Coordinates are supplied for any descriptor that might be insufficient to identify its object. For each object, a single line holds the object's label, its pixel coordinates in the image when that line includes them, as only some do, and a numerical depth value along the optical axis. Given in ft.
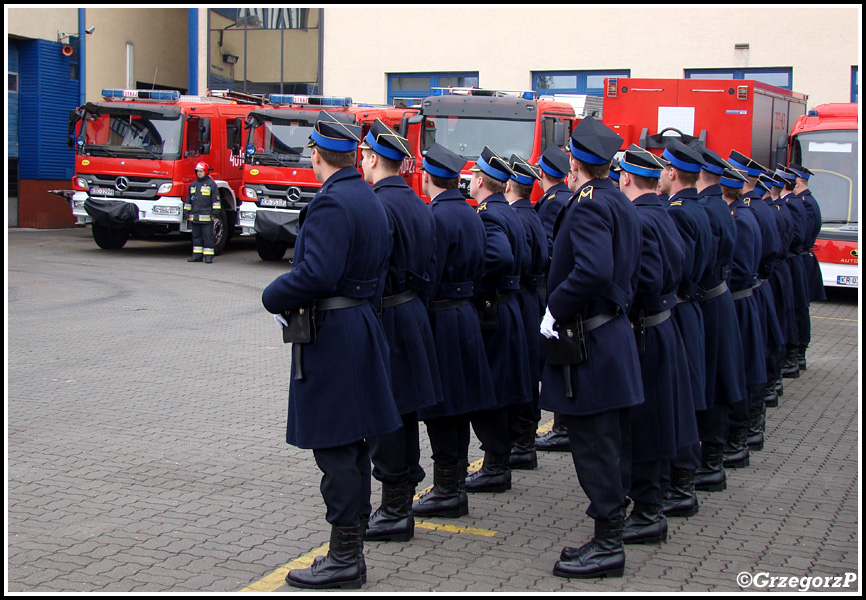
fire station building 81.71
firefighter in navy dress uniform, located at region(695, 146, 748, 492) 19.80
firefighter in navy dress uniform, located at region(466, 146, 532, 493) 19.07
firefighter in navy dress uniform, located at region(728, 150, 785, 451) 23.65
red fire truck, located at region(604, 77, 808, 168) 51.31
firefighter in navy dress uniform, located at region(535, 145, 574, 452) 23.08
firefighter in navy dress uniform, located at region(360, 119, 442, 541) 16.22
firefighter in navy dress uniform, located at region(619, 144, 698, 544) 16.21
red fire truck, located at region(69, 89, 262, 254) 62.90
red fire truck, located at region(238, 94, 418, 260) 59.72
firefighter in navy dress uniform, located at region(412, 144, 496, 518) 17.87
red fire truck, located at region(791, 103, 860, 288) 53.26
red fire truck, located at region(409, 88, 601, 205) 57.47
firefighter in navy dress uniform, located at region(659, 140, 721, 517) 18.07
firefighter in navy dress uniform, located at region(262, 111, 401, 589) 14.05
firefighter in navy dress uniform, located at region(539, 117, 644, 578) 14.93
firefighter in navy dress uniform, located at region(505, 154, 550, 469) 20.66
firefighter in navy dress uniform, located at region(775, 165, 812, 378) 31.73
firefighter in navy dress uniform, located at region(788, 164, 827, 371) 33.06
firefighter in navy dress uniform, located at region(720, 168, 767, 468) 21.72
